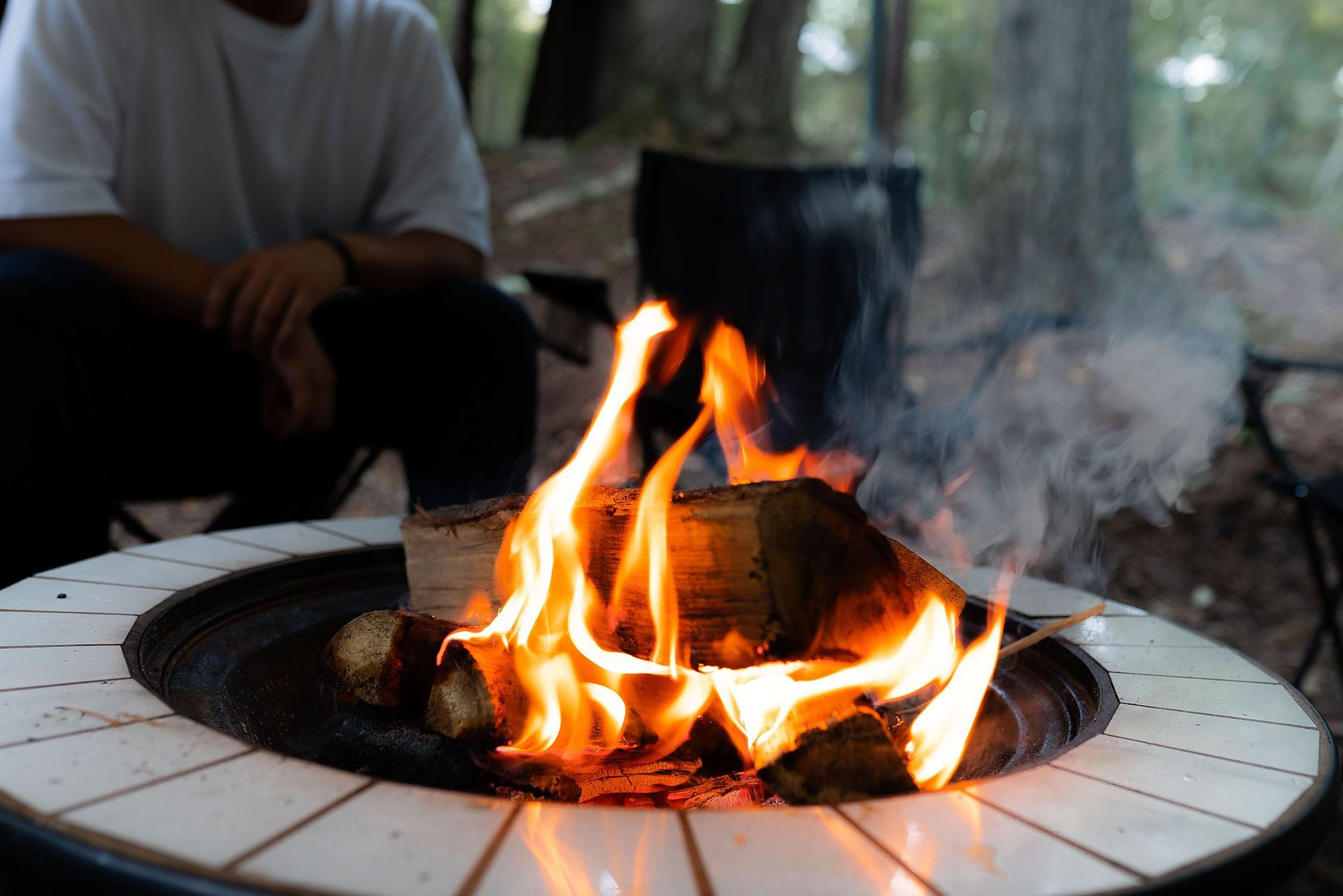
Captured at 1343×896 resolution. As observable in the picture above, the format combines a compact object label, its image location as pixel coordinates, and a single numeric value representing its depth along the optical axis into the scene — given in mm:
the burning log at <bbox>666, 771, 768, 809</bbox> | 1078
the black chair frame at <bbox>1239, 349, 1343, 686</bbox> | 2047
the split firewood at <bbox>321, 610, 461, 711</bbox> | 1086
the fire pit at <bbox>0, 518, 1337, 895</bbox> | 693
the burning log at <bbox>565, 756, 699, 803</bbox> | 1099
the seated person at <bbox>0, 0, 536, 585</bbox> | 1585
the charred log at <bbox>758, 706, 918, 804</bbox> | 925
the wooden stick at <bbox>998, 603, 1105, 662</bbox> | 1206
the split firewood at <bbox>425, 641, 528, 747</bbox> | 993
